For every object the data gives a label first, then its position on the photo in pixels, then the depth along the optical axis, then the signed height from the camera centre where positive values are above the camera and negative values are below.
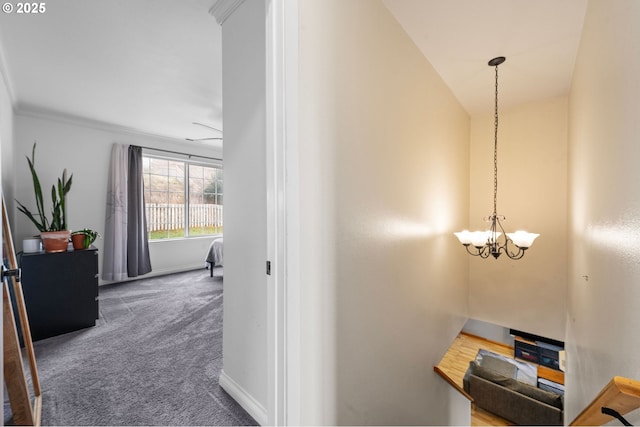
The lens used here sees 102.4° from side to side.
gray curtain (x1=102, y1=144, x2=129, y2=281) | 4.01 -0.19
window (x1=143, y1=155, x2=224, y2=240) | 4.73 +0.24
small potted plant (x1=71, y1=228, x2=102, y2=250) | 2.79 -0.32
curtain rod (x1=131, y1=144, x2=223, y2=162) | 4.52 +1.09
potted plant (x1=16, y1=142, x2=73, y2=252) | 2.62 -0.20
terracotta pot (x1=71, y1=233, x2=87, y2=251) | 2.79 -0.33
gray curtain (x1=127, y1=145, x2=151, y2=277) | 4.20 -0.18
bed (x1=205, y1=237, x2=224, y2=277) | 4.53 -0.77
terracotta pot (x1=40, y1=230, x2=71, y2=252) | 2.62 -0.31
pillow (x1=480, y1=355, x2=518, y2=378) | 3.08 -1.91
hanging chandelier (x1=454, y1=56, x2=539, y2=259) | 2.20 -0.26
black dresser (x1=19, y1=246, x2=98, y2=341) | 2.42 -0.80
